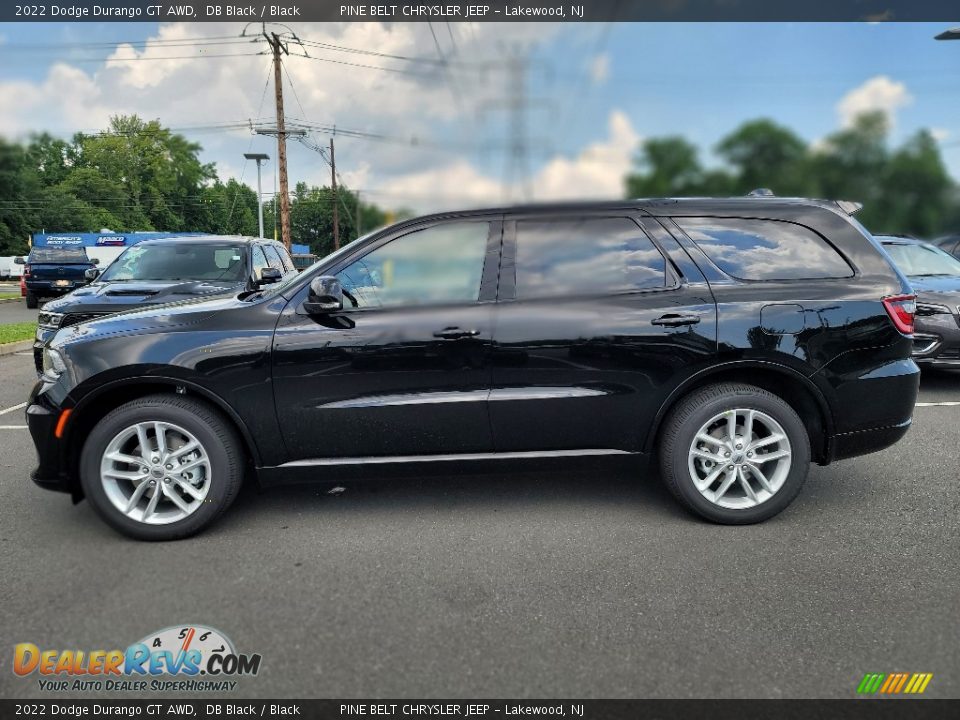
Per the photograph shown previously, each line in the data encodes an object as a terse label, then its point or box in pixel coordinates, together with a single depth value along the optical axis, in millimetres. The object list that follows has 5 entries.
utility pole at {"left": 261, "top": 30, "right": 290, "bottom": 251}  18894
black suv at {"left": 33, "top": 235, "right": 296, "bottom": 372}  6672
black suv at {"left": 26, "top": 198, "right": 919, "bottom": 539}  3527
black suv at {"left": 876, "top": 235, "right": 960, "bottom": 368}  6734
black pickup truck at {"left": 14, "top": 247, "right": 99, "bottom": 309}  20062
